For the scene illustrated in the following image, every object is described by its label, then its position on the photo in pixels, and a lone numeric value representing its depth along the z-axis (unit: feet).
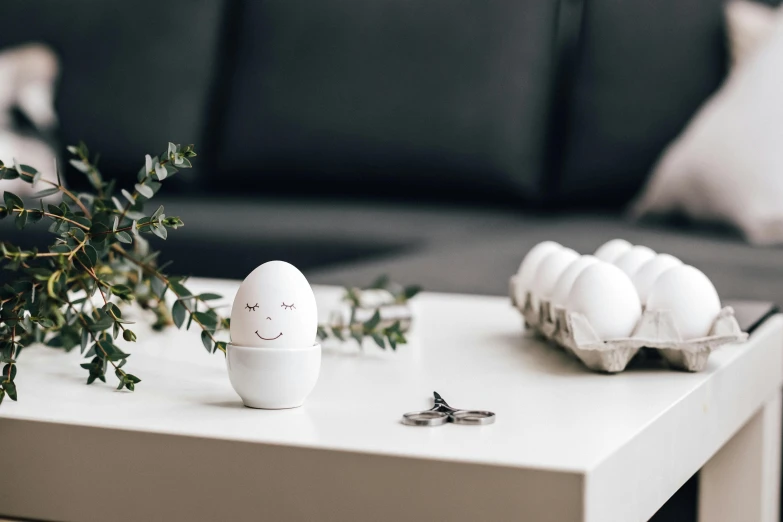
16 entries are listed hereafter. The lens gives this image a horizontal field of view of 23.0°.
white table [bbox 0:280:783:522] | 2.91
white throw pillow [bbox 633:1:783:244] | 7.06
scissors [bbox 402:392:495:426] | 3.11
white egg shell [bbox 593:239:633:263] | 3.99
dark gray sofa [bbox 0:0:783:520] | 8.23
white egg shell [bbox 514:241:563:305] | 4.06
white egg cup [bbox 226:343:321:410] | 3.20
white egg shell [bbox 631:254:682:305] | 3.70
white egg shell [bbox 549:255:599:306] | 3.73
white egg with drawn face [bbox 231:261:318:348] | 3.23
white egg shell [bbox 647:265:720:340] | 3.54
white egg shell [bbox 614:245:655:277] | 3.83
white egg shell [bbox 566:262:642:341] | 3.54
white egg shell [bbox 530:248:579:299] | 3.90
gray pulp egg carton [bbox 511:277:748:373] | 3.50
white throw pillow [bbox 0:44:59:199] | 9.36
